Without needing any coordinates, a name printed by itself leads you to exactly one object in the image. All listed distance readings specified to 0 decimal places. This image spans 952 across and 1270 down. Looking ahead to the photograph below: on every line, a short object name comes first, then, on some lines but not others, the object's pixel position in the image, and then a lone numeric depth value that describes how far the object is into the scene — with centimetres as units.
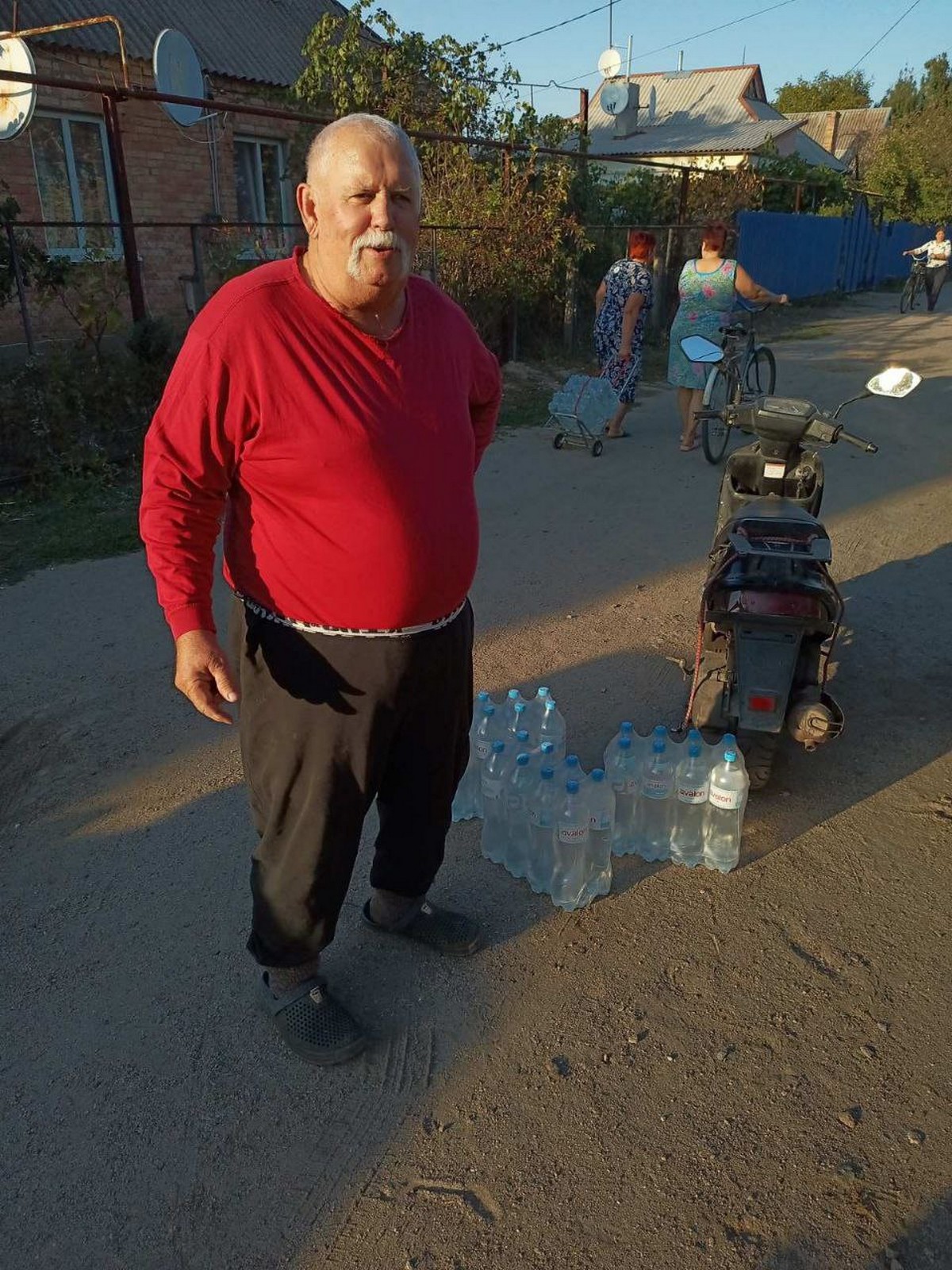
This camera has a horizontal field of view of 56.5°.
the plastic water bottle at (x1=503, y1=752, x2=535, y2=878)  301
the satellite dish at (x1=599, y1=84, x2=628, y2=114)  2270
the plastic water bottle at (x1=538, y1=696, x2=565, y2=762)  347
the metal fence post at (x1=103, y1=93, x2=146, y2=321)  674
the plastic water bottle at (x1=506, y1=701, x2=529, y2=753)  339
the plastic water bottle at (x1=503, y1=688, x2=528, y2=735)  342
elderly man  186
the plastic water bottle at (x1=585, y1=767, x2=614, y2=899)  288
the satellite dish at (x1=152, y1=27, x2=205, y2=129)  787
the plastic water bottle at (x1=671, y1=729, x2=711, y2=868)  307
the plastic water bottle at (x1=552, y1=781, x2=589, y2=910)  282
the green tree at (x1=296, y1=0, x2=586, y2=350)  1084
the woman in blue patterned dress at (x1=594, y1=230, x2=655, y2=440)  837
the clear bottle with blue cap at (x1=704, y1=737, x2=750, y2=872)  298
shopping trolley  838
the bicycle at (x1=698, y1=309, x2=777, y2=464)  781
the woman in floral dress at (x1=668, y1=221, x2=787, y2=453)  779
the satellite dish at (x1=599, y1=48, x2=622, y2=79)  2238
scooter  319
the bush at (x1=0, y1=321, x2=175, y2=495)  661
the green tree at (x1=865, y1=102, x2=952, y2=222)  3525
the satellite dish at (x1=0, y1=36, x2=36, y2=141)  700
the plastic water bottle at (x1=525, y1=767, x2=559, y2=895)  291
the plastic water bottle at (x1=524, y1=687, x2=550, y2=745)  349
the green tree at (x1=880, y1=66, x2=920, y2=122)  6950
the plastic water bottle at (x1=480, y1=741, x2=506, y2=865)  308
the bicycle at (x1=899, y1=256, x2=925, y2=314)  2109
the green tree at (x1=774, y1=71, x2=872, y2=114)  7300
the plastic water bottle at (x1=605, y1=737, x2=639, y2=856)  311
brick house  1234
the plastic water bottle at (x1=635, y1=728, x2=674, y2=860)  309
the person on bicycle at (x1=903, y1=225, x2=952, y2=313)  2067
